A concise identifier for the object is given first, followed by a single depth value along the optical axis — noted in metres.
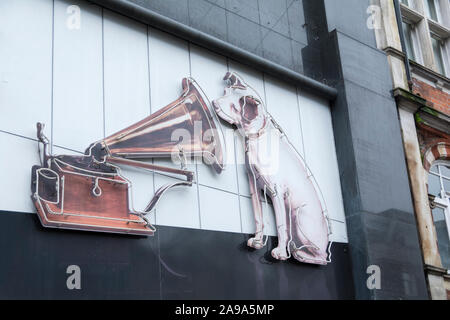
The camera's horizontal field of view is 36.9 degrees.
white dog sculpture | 7.79
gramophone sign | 5.96
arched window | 10.12
